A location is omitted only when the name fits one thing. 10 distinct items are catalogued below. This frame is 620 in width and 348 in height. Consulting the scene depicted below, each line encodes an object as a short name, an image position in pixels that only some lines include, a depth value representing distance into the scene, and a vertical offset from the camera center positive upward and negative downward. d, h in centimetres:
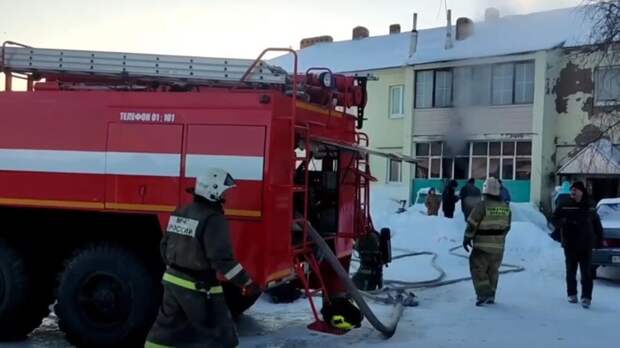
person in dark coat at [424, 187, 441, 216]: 2177 -62
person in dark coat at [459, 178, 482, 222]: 1892 -30
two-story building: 2527 +301
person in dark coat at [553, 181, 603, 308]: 941 -62
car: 1127 -90
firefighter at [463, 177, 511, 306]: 929 -69
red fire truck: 628 +3
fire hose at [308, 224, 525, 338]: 708 -143
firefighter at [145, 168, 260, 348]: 523 -73
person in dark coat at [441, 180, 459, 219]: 2042 -48
